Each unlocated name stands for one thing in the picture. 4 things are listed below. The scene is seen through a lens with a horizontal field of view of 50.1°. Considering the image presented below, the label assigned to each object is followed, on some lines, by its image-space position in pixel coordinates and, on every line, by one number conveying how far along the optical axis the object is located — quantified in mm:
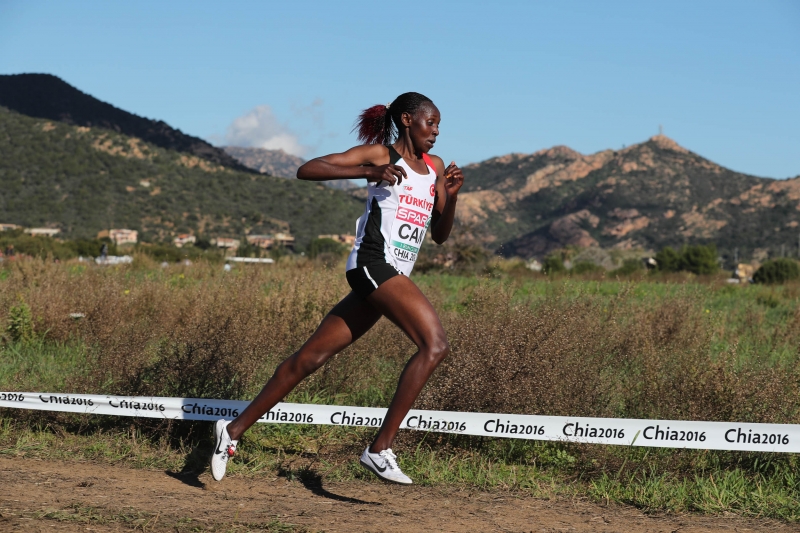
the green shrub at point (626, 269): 36891
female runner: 4695
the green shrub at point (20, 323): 8930
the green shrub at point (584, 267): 38588
